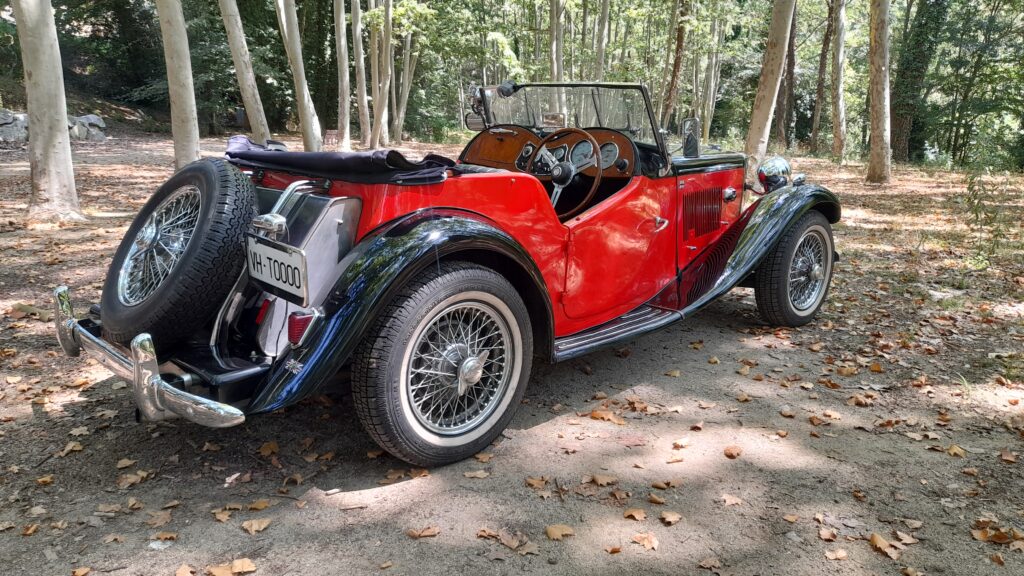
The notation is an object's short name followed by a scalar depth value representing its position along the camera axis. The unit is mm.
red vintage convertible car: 2781
